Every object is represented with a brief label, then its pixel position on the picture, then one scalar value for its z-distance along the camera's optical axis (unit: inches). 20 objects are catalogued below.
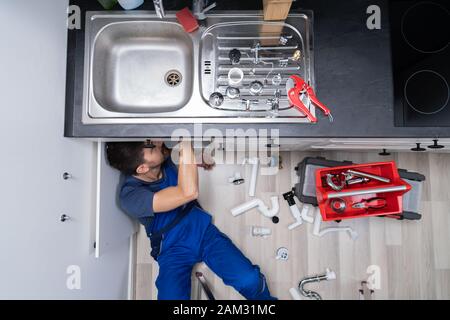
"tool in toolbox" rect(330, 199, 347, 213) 51.9
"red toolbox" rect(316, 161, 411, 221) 48.7
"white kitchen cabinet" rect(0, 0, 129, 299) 32.6
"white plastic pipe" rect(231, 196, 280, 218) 68.6
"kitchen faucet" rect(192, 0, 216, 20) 40.9
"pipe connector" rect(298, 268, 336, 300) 67.2
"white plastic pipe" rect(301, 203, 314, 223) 68.6
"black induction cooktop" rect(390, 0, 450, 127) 47.0
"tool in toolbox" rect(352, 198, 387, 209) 50.6
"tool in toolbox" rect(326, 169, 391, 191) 49.3
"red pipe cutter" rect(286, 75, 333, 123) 38.0
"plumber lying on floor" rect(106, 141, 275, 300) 51.2
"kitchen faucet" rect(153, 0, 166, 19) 37.4
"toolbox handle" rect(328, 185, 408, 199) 46.3
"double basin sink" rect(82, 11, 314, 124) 41.5
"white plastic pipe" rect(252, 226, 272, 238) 68.0
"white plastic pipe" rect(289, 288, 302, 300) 67.7
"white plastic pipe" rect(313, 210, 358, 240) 68.6
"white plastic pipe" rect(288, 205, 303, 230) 68.5
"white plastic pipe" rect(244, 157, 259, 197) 69.1
